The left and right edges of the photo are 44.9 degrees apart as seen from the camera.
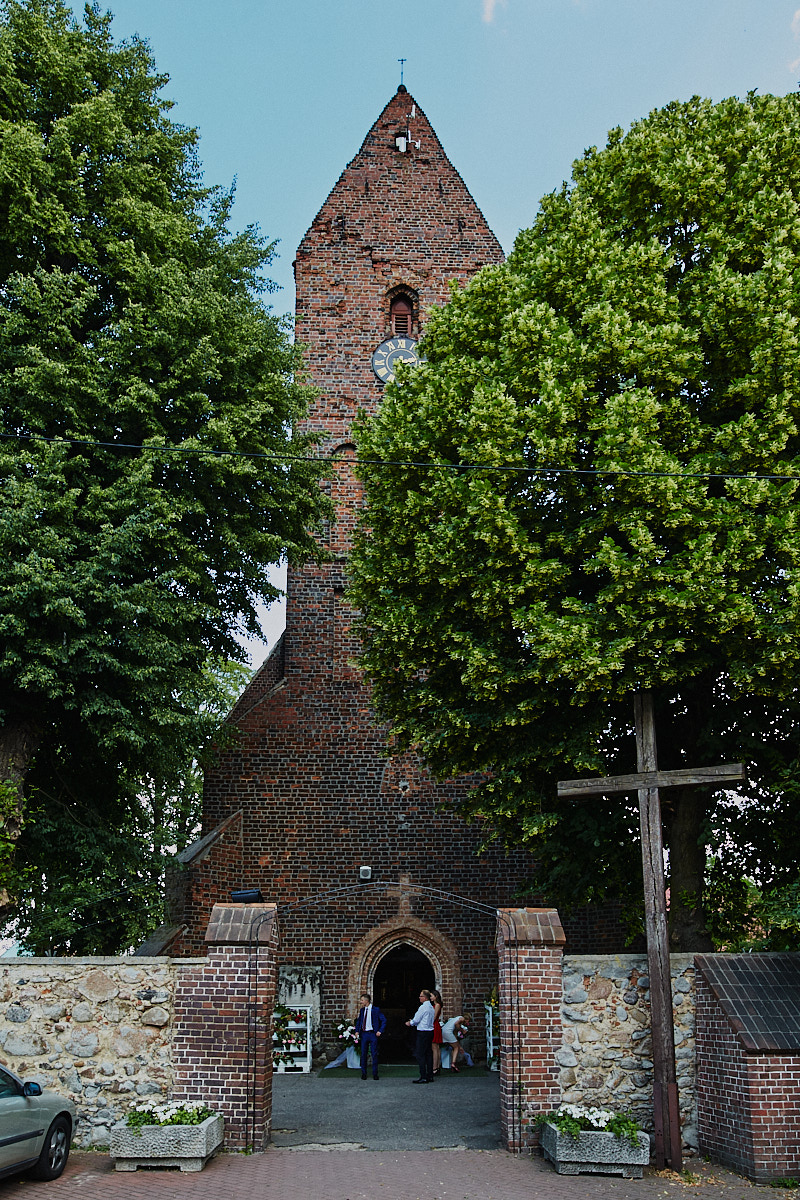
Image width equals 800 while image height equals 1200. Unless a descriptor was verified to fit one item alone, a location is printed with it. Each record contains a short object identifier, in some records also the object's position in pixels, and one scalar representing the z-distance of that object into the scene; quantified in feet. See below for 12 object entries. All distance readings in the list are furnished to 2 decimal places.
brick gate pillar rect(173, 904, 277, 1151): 29.84
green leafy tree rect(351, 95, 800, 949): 33.27
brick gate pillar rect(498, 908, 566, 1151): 30.58
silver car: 24.48
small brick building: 27.53
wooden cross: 28.91
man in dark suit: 48.29
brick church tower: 53.72
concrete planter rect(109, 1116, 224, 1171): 27.48
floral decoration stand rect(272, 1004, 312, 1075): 51.11
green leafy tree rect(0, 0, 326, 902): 38.42
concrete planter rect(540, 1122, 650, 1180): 27.99
